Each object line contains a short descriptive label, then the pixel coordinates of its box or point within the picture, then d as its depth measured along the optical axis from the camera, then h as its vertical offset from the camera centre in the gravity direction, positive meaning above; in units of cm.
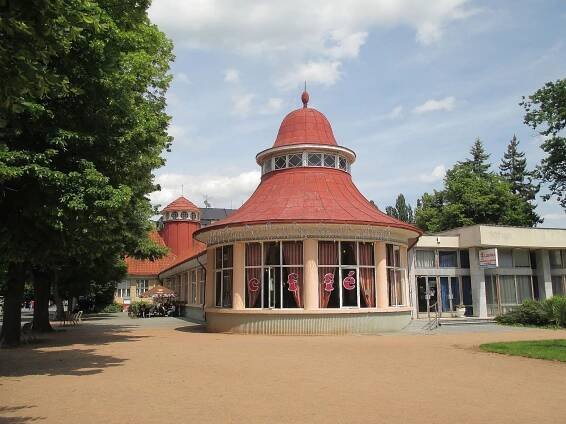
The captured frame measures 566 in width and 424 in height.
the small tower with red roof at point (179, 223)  5172 +711
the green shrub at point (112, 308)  4698 -109
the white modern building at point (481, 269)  2803 +113
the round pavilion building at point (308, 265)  1914 +103
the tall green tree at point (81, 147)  1108 +344
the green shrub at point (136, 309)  3693 -96
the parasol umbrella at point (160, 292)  3700 +20
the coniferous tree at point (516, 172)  5544 +1288
